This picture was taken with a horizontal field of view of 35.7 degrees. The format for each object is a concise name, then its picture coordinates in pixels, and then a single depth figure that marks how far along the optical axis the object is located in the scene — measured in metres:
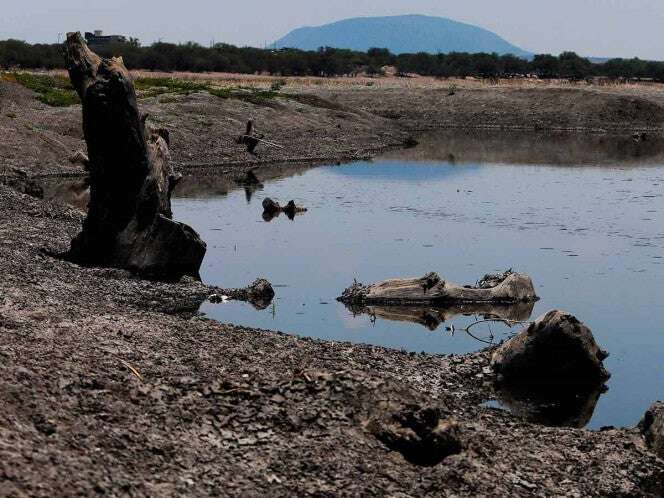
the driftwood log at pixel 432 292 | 29.02
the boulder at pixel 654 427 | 17.92
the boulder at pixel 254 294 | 28.88
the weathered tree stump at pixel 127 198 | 28.86
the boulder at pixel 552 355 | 22.58
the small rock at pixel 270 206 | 46.62
